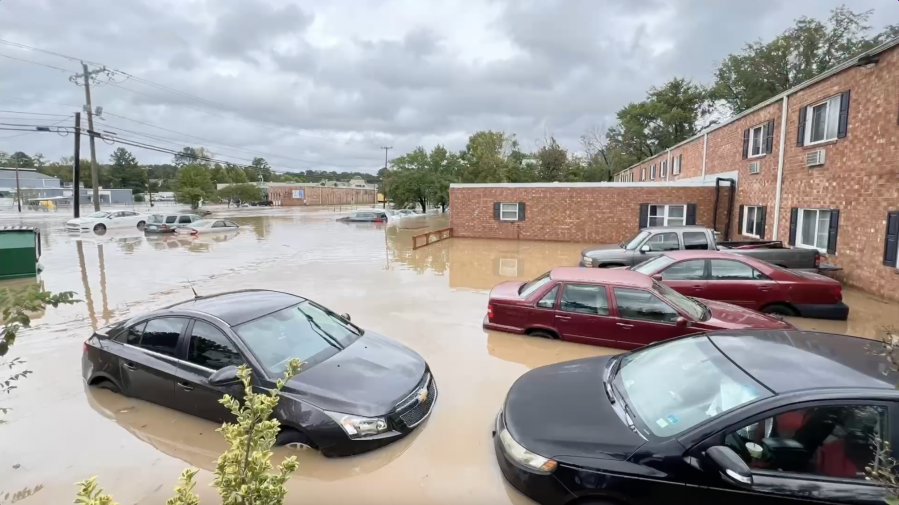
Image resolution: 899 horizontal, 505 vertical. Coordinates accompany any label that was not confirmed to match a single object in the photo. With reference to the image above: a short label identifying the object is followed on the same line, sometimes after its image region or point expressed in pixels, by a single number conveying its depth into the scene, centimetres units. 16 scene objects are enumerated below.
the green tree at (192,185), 5703
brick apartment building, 1024
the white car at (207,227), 2760
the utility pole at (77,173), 2936
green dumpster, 1327
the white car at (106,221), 2689
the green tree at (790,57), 3372
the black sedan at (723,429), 264
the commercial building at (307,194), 8454
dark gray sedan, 414
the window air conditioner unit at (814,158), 1230
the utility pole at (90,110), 3058
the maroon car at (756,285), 833
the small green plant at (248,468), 173
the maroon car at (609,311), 646
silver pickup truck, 1184
